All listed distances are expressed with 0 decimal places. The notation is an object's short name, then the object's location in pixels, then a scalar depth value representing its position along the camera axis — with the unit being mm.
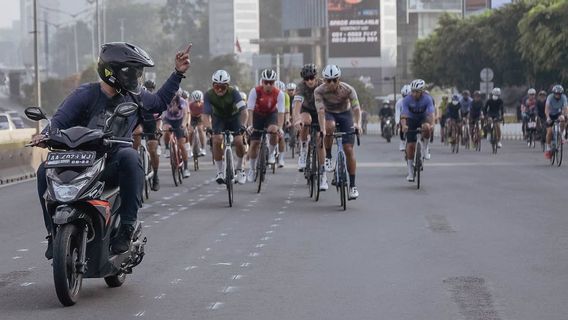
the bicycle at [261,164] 19812
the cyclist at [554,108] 28000
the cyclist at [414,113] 20922
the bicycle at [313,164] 18172
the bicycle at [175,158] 22016
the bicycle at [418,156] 20450
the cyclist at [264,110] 20328
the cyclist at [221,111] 18922
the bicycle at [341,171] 16638
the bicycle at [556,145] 27344
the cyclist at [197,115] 28750
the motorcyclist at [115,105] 9094
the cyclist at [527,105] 40375
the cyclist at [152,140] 18766
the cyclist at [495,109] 35469
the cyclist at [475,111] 36906
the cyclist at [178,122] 22922
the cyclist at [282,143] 26781
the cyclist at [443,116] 46844
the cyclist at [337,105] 17453
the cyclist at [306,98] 19641
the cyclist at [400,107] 21980
